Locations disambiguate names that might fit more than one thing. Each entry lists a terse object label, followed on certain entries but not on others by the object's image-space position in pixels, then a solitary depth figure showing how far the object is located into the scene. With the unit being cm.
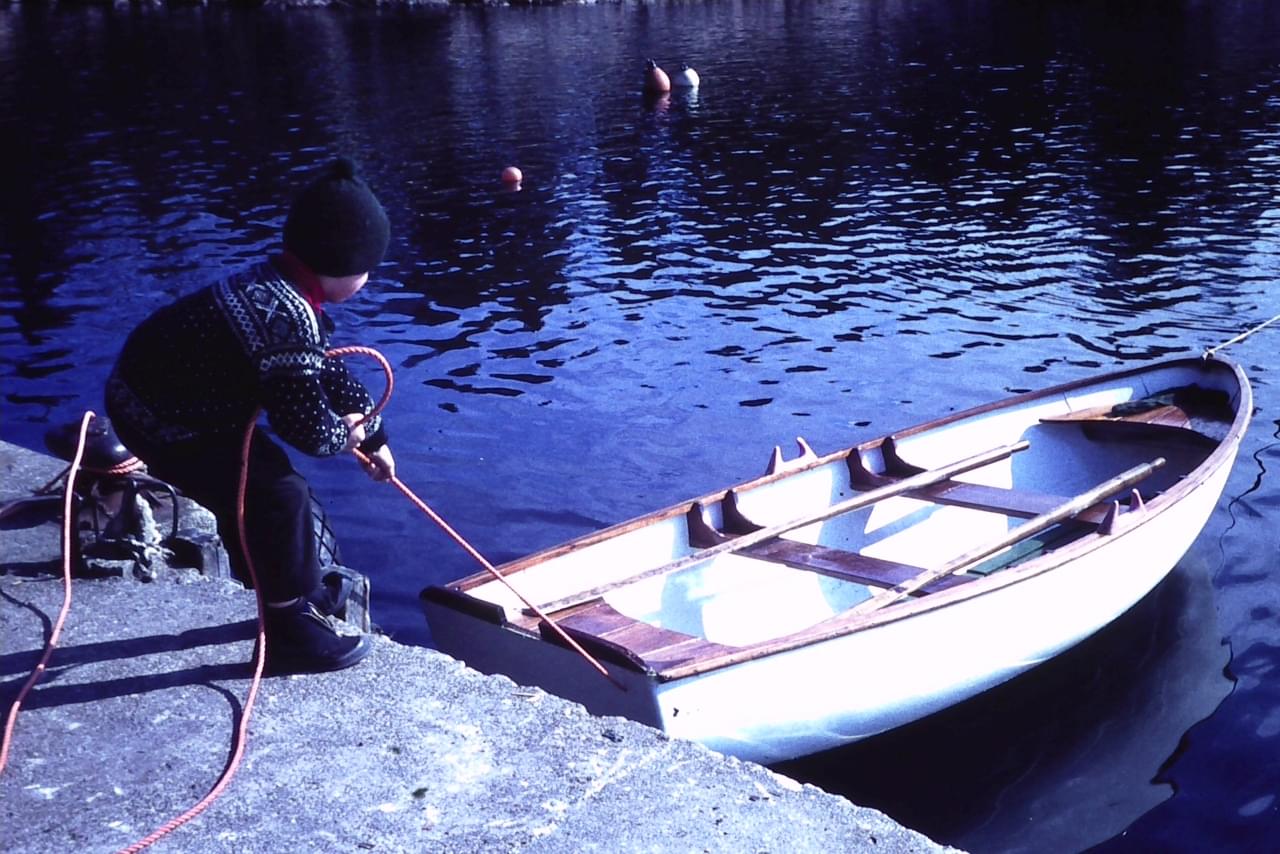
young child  519
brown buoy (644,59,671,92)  3472
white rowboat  697
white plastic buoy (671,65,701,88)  3597
